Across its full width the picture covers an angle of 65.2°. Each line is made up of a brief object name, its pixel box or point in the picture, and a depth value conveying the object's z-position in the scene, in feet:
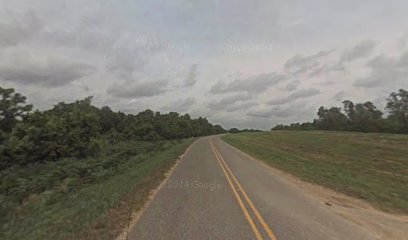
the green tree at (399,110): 297.94
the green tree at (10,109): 105.19
